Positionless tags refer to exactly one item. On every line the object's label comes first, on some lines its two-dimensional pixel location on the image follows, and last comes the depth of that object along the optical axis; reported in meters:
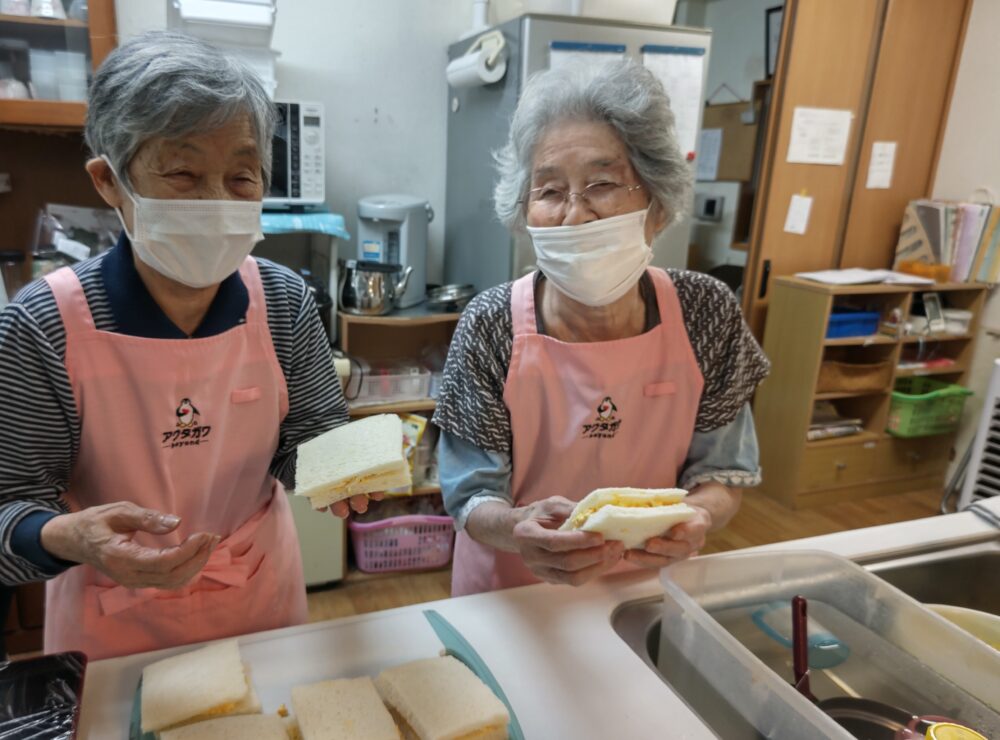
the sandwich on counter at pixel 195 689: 0.78
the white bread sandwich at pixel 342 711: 0.77
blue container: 3.31
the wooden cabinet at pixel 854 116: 3.24
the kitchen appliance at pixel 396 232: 2.70
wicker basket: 3.38
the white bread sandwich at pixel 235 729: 0.76
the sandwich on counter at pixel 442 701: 0.78
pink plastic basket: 2.73
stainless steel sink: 1.09
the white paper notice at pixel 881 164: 3.52
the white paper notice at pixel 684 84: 2.58
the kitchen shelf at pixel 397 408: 2.59
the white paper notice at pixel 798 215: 3.42
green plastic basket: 3.50
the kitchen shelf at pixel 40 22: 2.09
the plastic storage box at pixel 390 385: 2.63
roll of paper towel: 2.50
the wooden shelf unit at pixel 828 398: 3.34
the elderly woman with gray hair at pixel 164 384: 0.94
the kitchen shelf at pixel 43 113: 2.05
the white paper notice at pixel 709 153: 4.05
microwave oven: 2.43
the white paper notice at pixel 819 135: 3.31
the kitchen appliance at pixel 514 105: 2.42
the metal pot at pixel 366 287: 2.54
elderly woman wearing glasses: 1.19
